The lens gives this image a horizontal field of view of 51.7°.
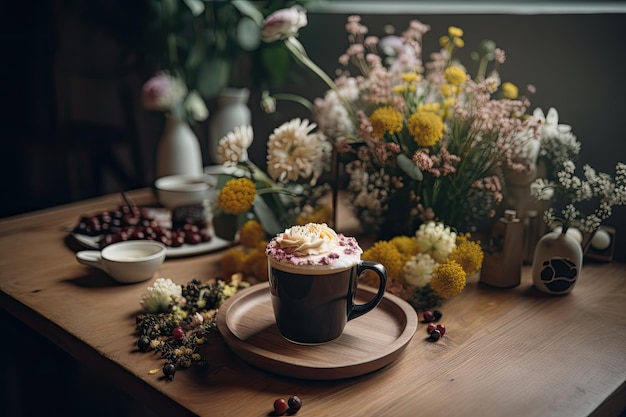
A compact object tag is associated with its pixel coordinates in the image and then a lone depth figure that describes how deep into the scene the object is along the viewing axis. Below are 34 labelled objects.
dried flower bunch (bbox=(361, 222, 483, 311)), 1.09
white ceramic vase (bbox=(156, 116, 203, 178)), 1.72
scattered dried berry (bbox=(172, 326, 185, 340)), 1.00
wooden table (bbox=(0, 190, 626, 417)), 0.84
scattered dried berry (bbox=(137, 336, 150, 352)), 0.98
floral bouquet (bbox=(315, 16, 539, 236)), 1.17
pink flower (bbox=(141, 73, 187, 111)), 1.73
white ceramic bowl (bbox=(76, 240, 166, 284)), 1.20
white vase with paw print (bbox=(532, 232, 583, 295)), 1.17
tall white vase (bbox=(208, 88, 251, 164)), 1.84
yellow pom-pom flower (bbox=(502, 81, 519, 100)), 1.31
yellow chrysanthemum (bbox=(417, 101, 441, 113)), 1.22
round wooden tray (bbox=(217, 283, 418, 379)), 0.88
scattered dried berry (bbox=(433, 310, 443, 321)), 1.08
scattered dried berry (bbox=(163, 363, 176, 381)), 0.89
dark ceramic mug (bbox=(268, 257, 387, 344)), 0.90
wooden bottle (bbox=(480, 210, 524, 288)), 1.18
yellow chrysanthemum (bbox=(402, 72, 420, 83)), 1.22
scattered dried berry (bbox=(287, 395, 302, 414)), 0.81
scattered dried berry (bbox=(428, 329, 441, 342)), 1.01
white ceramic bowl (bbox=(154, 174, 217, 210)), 1.50
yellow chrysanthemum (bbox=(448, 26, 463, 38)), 1.23
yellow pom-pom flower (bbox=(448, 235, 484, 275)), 1.12
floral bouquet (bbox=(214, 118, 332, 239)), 1.25
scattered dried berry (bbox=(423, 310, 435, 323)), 1.07
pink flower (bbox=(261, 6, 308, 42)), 1.33
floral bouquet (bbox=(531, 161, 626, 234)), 1.13
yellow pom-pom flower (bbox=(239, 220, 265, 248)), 1.31
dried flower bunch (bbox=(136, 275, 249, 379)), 0.95
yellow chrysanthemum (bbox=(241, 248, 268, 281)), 1.24
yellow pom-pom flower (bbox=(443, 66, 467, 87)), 1.20
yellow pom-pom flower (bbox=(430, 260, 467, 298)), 1.07
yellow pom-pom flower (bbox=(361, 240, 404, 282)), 1.16
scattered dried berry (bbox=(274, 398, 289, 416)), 0.81
